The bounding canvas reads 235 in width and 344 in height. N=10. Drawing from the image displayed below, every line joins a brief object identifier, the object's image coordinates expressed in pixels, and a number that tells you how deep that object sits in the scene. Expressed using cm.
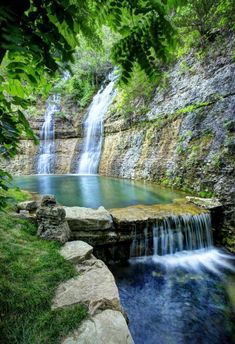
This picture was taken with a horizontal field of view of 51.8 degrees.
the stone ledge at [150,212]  519
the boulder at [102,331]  191
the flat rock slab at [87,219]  458
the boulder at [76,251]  311
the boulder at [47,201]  382
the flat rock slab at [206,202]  598
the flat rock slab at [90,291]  229
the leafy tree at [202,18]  748
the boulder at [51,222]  361
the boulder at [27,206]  464
